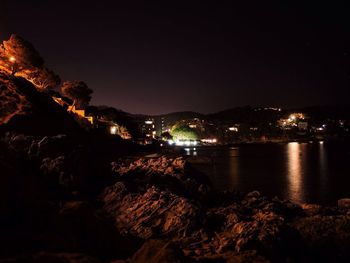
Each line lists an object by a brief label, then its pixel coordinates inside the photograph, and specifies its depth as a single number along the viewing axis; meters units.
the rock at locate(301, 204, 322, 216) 19.38
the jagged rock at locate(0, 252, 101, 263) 6.43
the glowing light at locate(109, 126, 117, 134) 70.56
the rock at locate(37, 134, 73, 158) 19.80
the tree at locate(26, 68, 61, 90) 52.80
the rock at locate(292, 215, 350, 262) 13.28
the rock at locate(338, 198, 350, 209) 24.33
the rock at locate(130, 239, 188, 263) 7.61
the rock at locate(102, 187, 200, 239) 14.42
